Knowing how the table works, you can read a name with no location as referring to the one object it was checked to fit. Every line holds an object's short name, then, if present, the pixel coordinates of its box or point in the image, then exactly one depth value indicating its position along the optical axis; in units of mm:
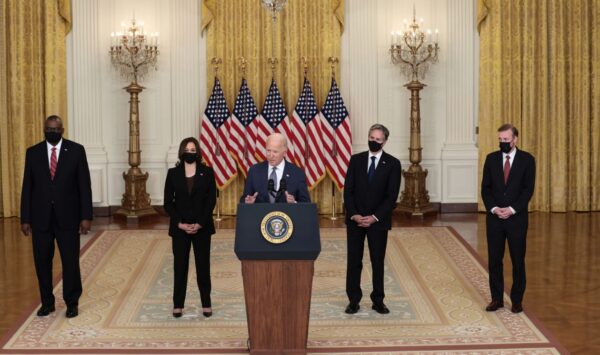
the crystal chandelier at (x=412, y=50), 13477
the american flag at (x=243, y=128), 13484
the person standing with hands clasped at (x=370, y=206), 7383
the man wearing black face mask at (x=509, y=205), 7344
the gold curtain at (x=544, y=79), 13734
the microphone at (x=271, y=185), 5663
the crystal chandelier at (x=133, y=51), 13219
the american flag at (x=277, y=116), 13422
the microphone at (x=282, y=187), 6010
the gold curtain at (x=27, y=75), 13469
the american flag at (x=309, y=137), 13453
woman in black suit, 7188
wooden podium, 5715
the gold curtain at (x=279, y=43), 13641
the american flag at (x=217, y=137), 13406
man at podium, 6234
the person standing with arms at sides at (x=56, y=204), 7316
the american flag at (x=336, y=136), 13438
